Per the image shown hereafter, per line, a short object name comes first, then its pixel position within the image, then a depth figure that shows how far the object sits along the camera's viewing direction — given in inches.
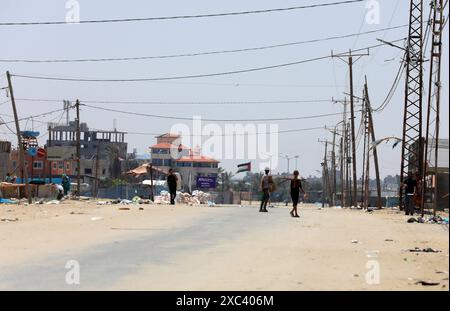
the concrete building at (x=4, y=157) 3128.7
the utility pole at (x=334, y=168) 3545.8
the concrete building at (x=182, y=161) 5344.5
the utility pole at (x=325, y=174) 4281.7
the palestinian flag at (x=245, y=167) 3925.7
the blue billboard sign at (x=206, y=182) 4092.0
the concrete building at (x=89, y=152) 4618.6
